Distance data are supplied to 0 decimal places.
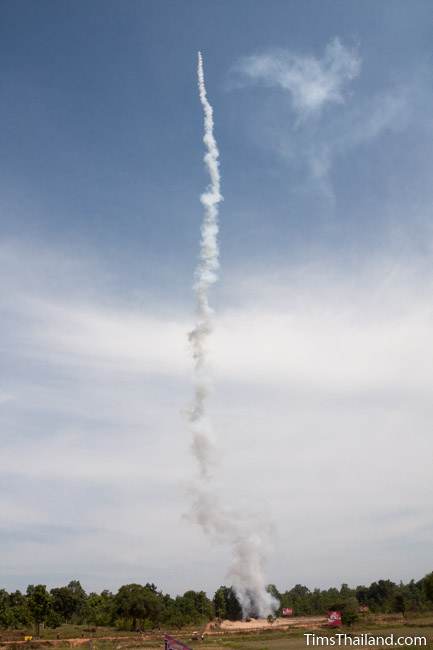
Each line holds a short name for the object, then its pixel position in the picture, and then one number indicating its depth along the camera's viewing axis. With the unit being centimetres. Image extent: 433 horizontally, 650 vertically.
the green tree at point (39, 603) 9562
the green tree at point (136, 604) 10162
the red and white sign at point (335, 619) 8862
